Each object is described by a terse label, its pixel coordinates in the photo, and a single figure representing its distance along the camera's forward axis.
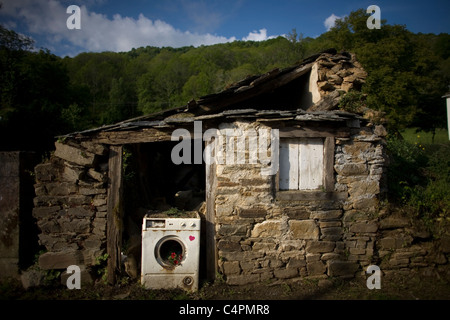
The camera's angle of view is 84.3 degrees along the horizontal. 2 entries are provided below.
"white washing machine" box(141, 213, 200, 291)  4.30
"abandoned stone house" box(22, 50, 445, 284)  4.44
